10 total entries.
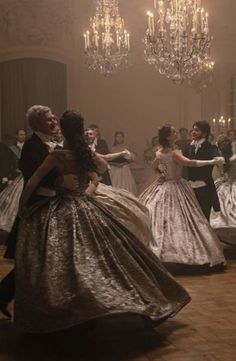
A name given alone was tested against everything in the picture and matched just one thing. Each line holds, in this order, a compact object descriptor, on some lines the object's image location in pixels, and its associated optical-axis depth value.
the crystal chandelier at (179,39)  6.52
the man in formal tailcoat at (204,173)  5.35
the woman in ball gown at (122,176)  8.76
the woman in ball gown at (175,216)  4.75
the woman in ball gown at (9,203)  6.45
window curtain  9.94
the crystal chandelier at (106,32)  8.08
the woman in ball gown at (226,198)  5.55
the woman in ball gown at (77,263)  2.80
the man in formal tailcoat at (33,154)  3.24
